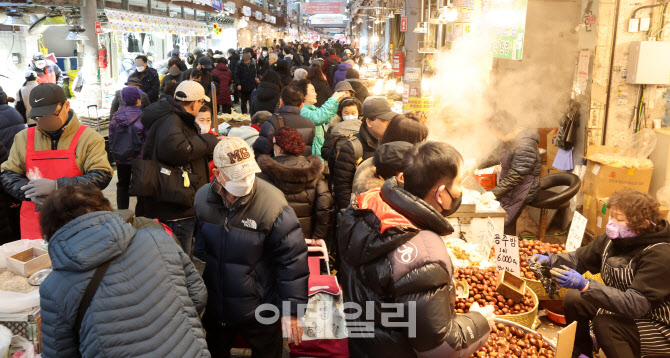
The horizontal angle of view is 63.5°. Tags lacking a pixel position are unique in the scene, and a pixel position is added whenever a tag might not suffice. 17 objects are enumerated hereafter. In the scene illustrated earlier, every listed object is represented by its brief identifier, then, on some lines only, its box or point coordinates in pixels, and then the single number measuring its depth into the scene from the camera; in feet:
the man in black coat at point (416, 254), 7.24
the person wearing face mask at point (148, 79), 33.37
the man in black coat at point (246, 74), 49.03
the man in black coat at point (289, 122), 18.07
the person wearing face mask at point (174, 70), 34.04
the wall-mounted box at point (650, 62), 20.79
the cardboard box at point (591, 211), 21.53
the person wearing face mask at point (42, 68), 38.37
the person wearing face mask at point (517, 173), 20.42
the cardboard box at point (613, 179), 20.76
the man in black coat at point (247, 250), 10.19
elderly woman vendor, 11.68
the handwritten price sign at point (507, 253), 13.85
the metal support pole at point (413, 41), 30.53
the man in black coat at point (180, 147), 14.71
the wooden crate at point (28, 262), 11.67
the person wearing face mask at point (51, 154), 12.92
